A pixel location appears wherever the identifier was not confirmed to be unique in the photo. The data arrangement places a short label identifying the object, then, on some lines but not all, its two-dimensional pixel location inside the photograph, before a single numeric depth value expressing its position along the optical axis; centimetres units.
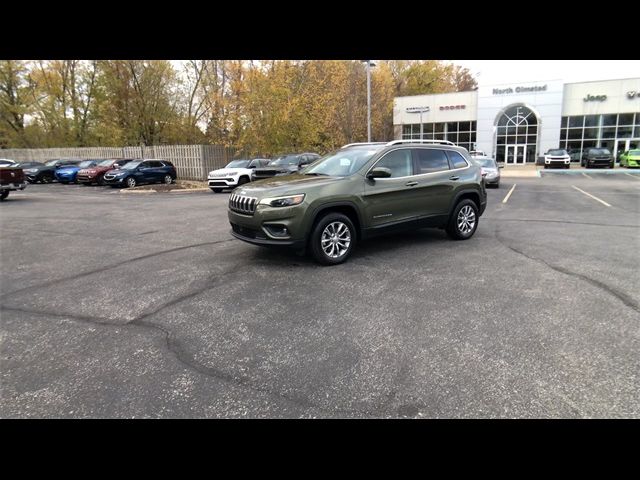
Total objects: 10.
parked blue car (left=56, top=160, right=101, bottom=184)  2616
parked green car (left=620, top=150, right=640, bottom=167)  3244
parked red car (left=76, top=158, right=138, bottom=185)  2414
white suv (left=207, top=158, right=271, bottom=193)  1891
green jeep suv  588
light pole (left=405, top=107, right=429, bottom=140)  4416
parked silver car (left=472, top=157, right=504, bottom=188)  1908
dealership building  3825
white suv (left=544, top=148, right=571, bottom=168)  3400
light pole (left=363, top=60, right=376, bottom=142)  2386
